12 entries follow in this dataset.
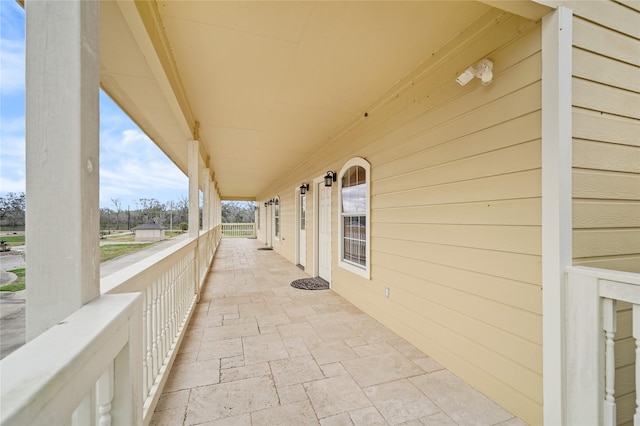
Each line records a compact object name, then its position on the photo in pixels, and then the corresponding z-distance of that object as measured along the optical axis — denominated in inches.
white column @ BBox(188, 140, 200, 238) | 150.4
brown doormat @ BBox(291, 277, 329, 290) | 196.2
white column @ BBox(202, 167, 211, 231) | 229.2
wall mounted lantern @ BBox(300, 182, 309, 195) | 245.8
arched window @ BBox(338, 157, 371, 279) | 143.5
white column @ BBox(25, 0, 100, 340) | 30.9
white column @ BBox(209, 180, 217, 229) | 306.8
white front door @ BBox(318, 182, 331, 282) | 205.0
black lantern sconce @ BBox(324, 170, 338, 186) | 184.7
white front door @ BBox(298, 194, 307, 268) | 260.8
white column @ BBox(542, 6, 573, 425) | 60.1
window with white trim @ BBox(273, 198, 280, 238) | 393.1
